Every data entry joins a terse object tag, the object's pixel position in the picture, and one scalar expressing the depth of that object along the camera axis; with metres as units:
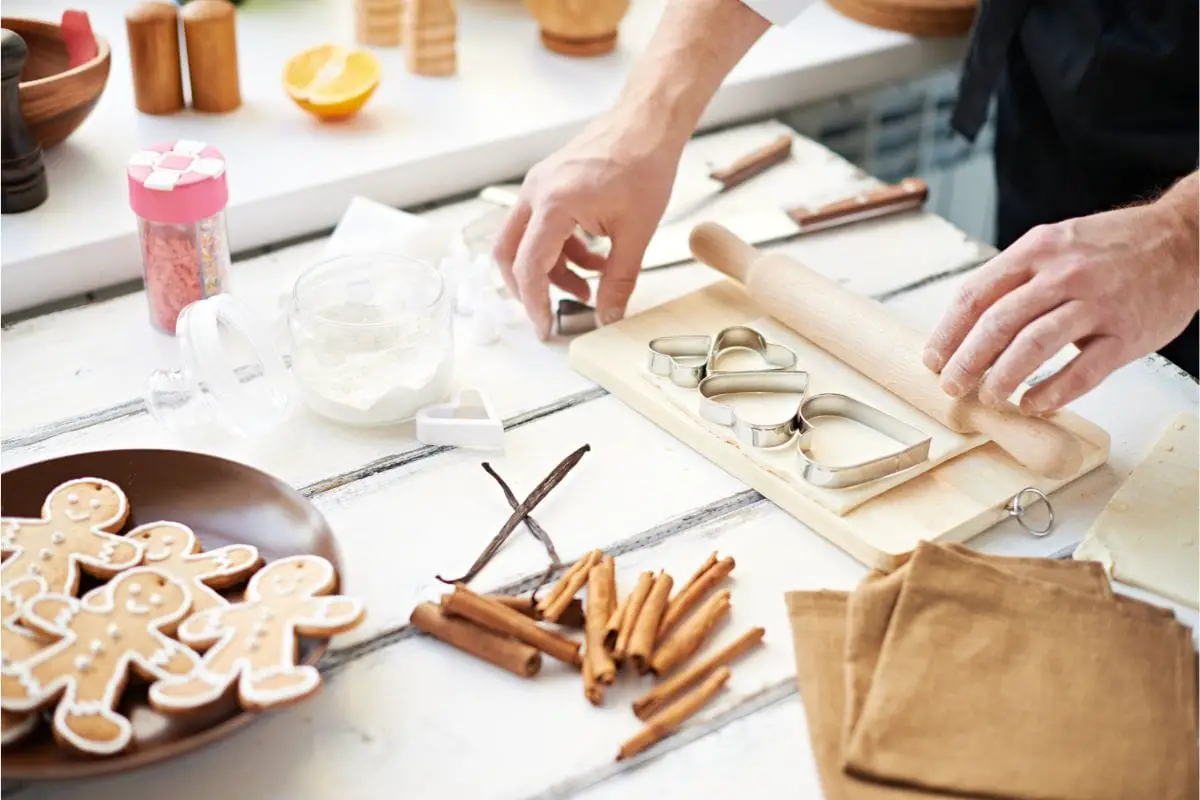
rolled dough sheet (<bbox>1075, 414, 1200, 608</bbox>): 0.98
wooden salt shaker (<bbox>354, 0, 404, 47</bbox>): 1.71
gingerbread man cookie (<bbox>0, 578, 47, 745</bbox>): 0.78
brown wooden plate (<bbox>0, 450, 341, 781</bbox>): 0.96
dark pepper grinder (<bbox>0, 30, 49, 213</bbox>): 1.25
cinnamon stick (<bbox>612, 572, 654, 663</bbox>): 0.90
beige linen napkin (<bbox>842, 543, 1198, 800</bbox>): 0.81
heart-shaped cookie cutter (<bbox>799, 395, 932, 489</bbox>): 1.03
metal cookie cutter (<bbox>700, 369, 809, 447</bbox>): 1.08
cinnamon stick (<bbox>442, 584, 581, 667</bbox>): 0.91
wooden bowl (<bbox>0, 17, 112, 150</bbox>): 1.34
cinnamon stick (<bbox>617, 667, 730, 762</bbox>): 0.85
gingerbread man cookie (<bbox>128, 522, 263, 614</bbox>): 0.90
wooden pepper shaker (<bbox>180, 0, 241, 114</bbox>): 1.49
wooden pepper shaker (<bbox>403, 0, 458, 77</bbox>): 1.63
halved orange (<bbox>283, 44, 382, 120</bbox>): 1.52
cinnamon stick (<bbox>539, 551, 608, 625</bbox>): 0.93
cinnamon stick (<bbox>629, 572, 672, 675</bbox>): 0.89
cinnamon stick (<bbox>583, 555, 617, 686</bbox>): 0.89
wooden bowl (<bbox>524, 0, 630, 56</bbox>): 1.68
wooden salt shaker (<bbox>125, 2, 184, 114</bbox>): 1.48
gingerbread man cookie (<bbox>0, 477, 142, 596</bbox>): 0.88
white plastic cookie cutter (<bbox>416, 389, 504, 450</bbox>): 1.12
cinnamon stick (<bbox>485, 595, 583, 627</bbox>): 0.93
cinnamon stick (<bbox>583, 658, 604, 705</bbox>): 0.88
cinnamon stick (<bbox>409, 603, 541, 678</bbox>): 0.90
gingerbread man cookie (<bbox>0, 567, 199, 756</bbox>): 0.78
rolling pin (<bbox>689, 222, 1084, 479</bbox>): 1.05
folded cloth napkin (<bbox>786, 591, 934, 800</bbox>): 0.81
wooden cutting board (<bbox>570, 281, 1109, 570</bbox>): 1.02
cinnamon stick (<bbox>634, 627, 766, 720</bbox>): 0.87
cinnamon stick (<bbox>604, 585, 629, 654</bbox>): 0.91
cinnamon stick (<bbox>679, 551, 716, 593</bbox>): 0.98
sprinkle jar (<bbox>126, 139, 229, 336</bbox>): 1.15
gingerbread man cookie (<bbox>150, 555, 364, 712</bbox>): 0.80
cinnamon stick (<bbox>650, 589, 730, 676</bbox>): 0.90
